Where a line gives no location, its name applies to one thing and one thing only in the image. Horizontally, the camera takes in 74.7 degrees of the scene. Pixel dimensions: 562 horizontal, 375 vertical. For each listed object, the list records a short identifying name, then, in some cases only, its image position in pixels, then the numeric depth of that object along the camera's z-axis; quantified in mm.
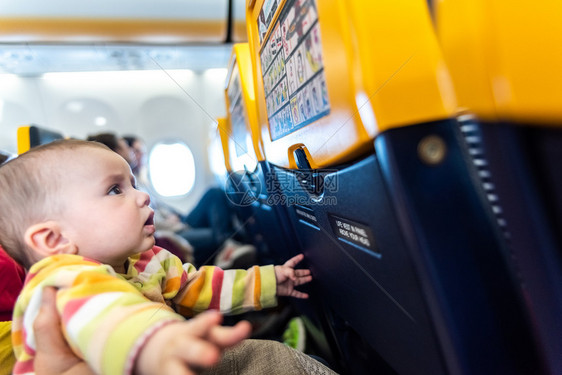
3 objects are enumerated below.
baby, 416
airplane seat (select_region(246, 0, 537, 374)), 433
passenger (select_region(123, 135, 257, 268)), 853
